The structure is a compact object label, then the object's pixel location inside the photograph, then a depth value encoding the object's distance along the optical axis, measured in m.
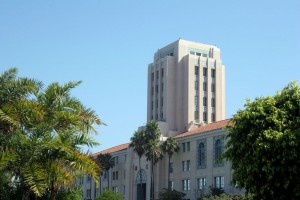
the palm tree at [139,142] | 85.19
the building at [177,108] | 86.88
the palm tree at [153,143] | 84.12
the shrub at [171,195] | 78.00
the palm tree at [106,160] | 99.81
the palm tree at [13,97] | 20.11
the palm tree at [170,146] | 84.69
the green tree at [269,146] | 27.73
